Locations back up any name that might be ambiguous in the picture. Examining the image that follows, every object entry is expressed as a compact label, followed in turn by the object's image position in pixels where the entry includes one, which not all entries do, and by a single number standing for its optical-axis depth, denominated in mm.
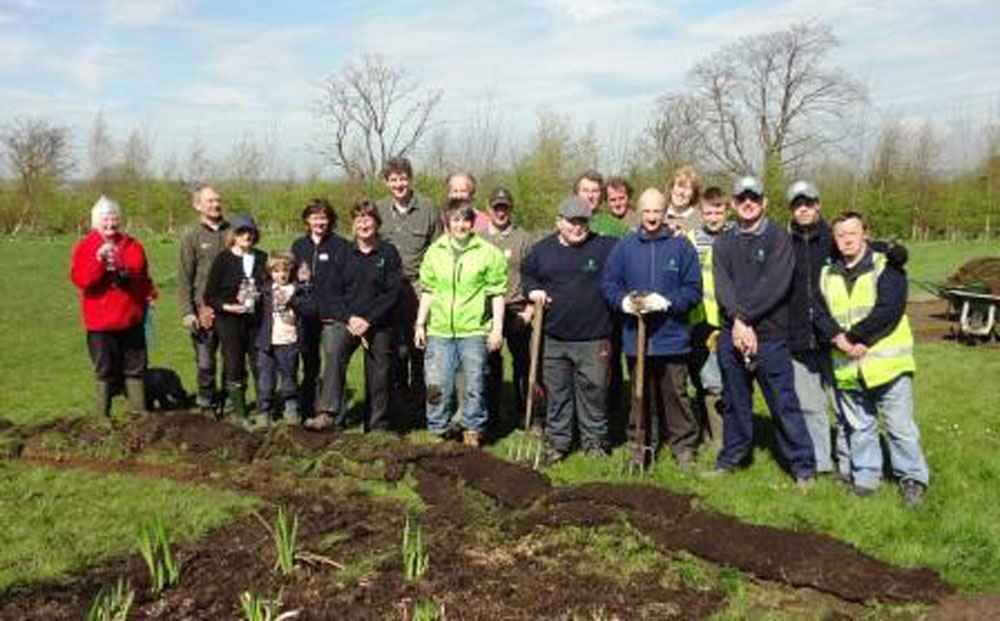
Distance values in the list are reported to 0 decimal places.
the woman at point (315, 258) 8086
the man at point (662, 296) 6906
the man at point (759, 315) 6469
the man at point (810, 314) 6512
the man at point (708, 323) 7242
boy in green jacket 7605
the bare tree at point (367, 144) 53156
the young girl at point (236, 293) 8344
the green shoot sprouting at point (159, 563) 4836
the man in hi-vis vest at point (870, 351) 6133
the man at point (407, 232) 8297
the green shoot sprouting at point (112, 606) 4328
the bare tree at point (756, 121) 52834
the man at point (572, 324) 7309
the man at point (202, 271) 8633
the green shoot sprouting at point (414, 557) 4973
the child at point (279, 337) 8258
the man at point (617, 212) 8117
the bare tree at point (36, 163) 51062
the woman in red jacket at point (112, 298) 8125
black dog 9297
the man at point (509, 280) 7992
